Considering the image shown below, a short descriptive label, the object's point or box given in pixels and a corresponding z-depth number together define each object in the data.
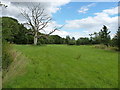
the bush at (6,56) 3.57
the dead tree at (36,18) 19.59
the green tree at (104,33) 20.37
